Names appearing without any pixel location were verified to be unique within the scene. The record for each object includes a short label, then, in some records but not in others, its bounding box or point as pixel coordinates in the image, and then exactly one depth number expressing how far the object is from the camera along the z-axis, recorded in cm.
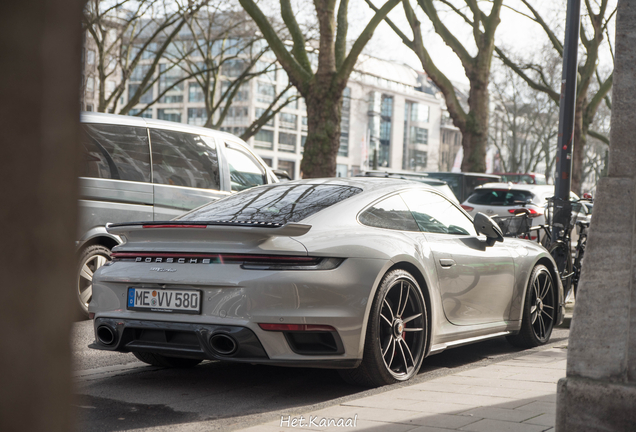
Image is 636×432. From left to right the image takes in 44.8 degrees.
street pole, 986
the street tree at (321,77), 1535
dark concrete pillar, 86
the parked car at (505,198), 1608
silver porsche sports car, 426
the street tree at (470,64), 2250
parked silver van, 759
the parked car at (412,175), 1376
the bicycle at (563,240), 916
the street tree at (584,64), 2812
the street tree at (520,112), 5356
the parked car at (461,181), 1870
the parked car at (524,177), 3926
